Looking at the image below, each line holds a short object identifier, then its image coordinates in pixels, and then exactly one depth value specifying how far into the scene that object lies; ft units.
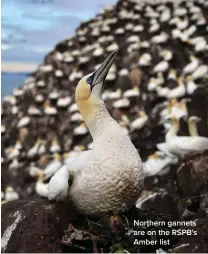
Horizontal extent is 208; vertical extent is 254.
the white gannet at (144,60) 22.85
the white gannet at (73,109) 23.32
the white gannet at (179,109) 15.67
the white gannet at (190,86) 18.11
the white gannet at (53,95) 25.24
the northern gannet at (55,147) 21.33
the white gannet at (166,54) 23.02
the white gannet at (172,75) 21.92
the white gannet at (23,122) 24.33
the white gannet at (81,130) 21.29
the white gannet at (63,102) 24.35
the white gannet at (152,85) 21.21
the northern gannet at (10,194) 18.26
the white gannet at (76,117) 22.77
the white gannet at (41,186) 16.45
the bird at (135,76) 23.18
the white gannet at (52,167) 18.93
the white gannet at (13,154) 22.72
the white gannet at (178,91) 19.53
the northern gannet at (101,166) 5.62
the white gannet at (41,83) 26.86
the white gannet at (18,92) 28.09
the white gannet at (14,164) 22.54
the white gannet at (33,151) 22.37
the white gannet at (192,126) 13.28
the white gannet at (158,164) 13.26
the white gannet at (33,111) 24.96
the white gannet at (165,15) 28.18
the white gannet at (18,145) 23.28
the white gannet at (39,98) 25.93
